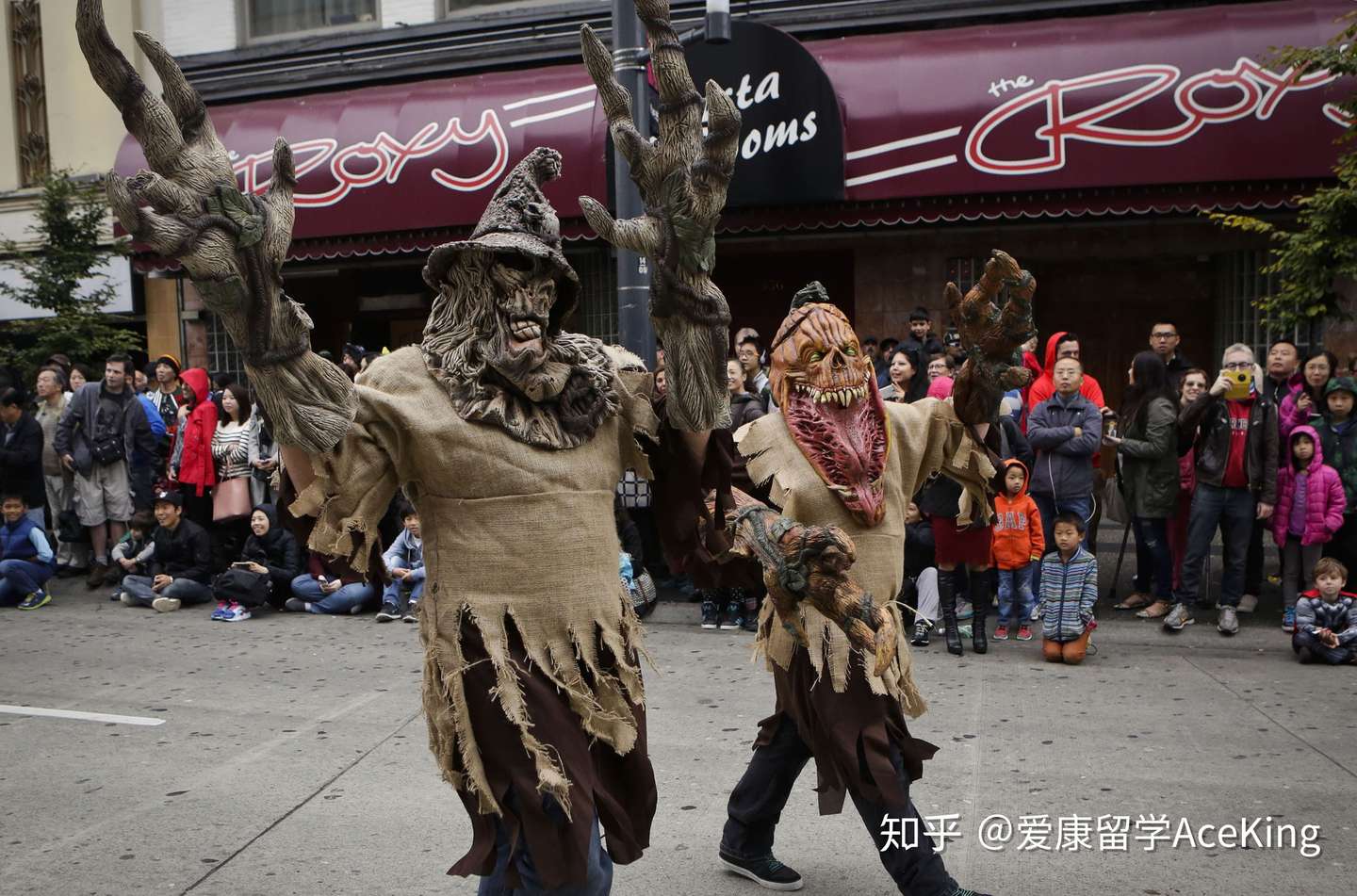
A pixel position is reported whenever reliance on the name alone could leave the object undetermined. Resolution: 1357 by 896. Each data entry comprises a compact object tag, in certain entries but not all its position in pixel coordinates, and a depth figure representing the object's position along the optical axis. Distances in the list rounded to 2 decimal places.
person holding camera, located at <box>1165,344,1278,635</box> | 7.95
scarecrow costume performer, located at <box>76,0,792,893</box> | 2.69
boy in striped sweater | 7.22
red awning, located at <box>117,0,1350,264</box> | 9.95
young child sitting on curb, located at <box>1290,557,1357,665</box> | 7.11
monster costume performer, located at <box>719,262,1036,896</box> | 3.65
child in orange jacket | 7.84
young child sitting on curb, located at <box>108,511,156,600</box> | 9.94
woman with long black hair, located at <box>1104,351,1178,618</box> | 8.21
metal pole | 7.44
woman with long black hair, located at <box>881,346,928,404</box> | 8.34
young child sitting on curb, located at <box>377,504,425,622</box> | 8.84
